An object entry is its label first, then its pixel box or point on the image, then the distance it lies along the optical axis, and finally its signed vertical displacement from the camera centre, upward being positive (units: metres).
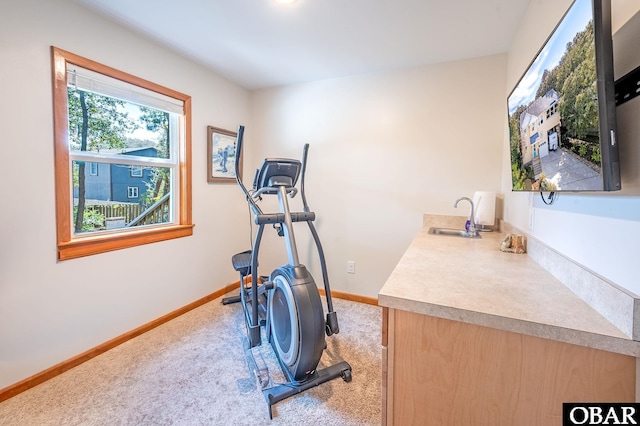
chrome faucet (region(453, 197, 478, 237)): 2.20 -0.14
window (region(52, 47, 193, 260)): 1.83 +0.42
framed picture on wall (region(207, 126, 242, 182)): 2.92 +0.61
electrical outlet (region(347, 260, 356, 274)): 3.03 -0.63
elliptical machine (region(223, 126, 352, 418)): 1.57 -0.62
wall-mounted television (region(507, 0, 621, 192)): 0.74 +0.32
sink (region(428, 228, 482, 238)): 2.20 -0.20
